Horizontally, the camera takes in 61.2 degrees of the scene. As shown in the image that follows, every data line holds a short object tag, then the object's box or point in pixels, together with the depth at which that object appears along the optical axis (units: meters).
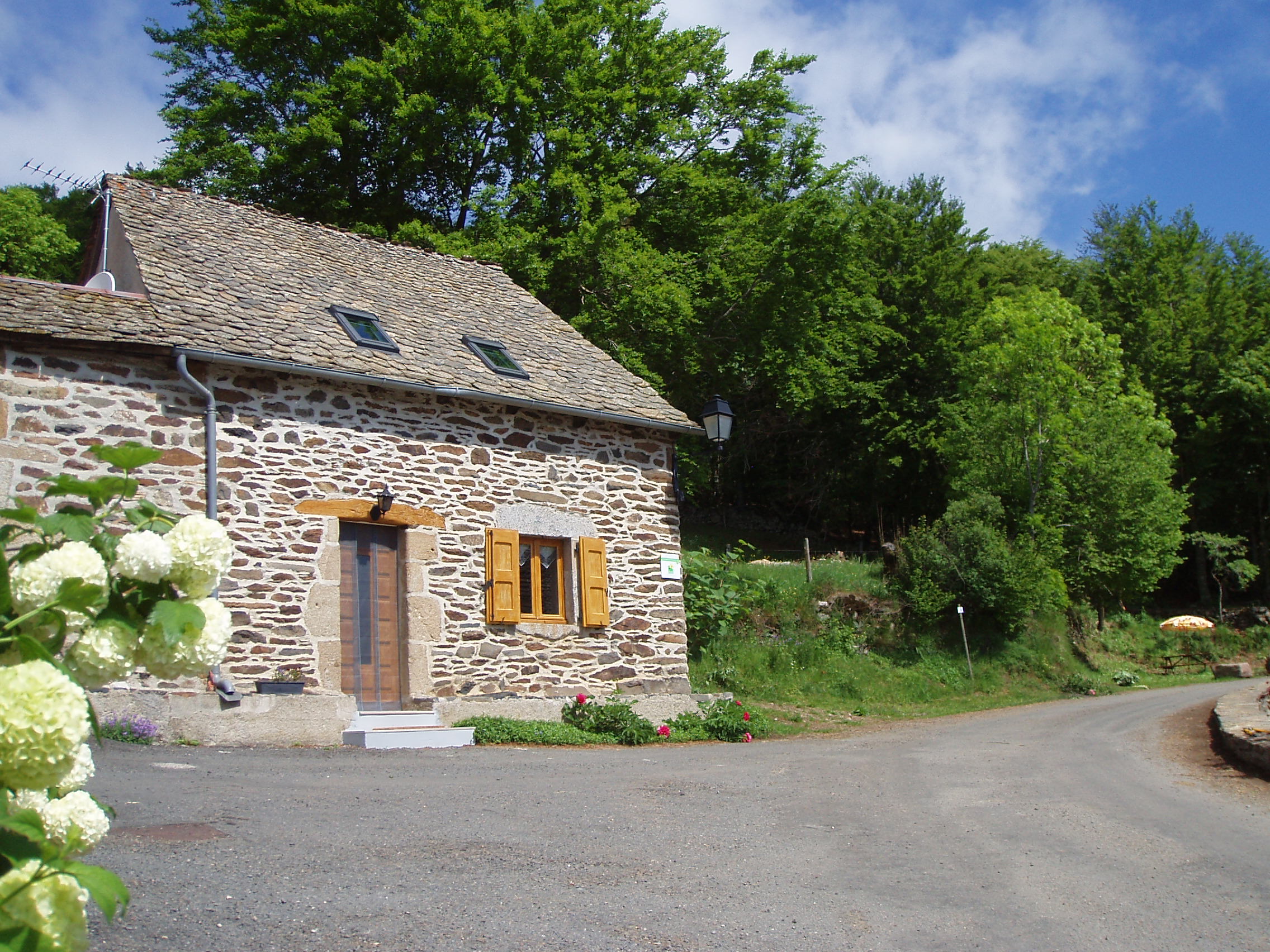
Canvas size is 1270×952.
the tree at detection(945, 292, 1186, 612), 25.41
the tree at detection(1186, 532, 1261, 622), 31.69
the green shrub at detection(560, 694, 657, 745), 11.18
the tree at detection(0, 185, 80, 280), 20.50
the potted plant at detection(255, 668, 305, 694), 9.87
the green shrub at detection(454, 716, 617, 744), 10.55
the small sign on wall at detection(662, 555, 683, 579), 13.26
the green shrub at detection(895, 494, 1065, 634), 20.53
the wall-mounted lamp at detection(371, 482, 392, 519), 10.98
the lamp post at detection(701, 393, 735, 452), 13.16
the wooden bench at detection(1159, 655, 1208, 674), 25.78
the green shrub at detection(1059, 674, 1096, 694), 20.81
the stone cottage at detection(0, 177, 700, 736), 9.84
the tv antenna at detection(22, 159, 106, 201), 13.38
